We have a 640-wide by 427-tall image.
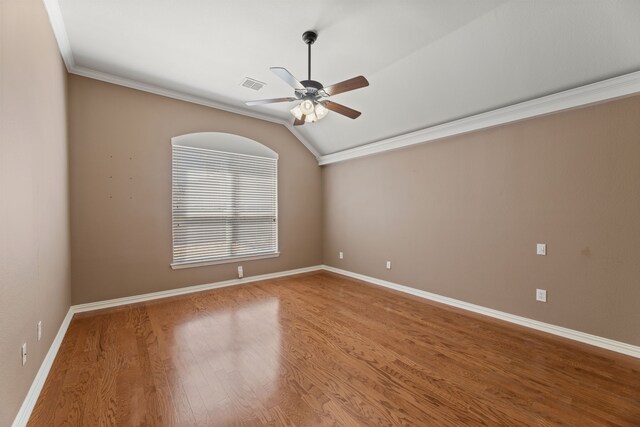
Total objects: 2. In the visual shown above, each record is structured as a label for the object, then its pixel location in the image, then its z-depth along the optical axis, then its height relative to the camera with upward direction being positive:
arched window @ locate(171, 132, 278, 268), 4.10 +0.21
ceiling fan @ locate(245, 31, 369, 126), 2.30 +1.12
